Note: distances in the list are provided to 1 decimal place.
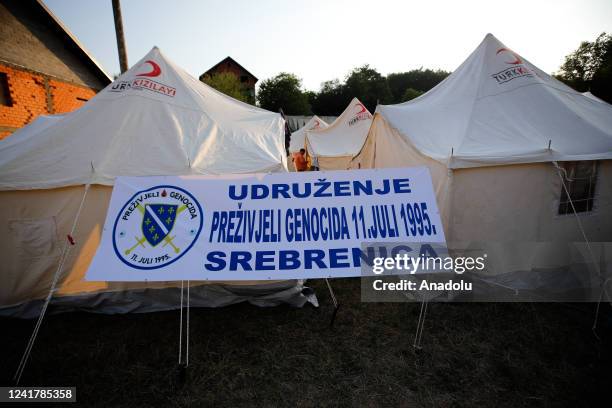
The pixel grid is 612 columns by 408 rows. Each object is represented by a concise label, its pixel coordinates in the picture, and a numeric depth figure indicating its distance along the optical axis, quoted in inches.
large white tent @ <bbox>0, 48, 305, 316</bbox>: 137.7
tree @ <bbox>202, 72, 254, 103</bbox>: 1200.8
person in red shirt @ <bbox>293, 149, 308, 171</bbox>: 419.0
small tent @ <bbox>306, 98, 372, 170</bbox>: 431.2
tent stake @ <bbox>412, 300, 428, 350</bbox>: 120.3
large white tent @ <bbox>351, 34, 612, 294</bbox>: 153.8
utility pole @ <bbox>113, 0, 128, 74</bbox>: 307.0
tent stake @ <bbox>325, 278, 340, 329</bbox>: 131.9
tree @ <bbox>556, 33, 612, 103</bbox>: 887.1
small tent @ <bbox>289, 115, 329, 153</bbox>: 654.0
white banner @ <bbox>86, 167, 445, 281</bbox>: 103.6
